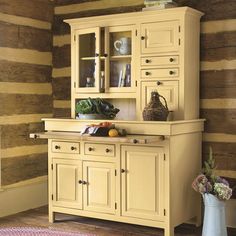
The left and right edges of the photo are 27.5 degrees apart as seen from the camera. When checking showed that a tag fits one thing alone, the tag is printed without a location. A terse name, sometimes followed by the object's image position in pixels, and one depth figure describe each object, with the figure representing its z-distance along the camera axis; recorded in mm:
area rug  4293
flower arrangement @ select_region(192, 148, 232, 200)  3938
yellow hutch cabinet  4117
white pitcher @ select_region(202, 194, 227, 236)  3947
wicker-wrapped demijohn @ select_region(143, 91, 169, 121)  4207
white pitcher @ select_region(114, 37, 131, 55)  4652
